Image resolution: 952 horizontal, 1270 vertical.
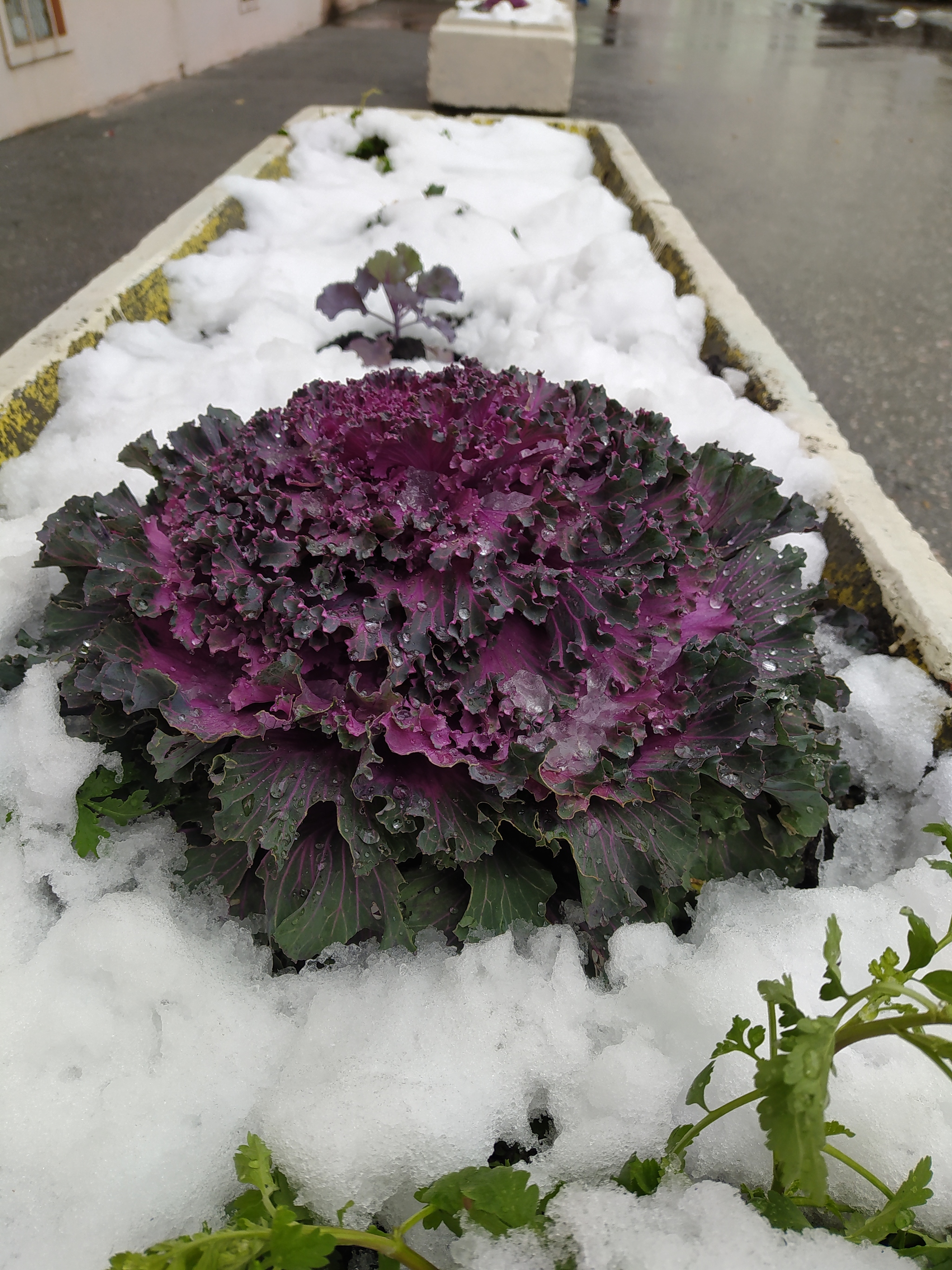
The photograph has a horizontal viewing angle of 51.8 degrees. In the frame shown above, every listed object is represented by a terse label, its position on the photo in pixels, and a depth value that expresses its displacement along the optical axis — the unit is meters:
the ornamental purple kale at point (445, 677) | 0.46
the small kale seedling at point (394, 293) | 1.02
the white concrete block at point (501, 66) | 1.99
